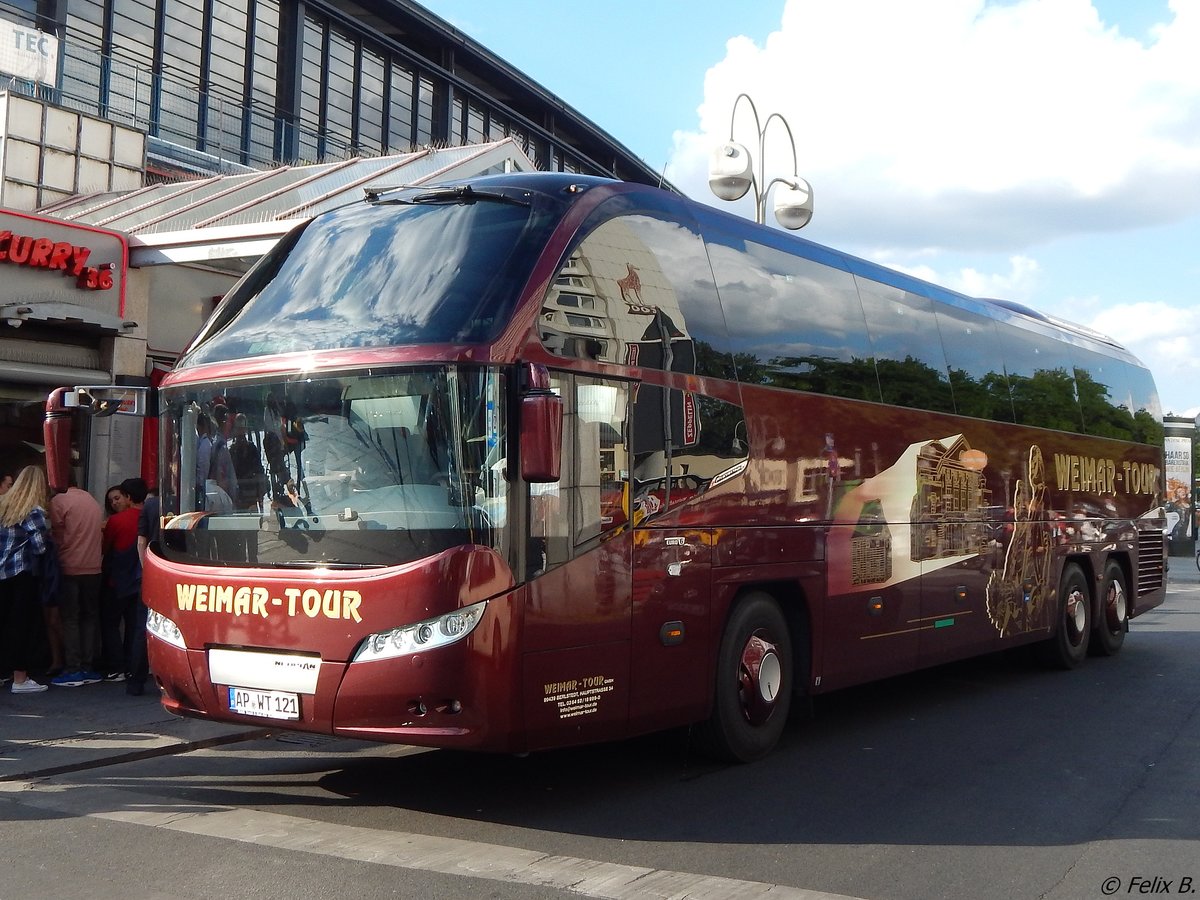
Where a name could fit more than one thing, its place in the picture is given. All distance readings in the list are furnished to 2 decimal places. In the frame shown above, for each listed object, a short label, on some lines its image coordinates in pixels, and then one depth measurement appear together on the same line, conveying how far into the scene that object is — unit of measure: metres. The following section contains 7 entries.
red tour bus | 6.52
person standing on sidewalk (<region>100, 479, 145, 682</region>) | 10.88
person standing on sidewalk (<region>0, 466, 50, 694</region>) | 10.62
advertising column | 36.19
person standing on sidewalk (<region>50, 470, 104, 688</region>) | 11.13
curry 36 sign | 13.55
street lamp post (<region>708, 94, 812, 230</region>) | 17.48
